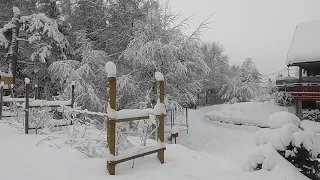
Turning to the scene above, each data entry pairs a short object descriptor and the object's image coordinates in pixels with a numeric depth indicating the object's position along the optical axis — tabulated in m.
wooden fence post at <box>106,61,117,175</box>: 3.78
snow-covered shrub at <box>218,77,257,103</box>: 37.03
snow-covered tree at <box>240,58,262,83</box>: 39.84
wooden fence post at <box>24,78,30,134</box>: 7.07
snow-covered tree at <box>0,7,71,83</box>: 15.01
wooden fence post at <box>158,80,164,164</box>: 4.49
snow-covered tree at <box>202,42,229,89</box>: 41.91
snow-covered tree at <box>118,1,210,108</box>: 13.09
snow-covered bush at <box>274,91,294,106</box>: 17.27
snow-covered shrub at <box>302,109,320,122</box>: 16.22
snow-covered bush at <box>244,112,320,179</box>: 3.48
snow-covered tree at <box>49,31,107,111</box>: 13.78
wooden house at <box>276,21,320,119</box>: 15.81
